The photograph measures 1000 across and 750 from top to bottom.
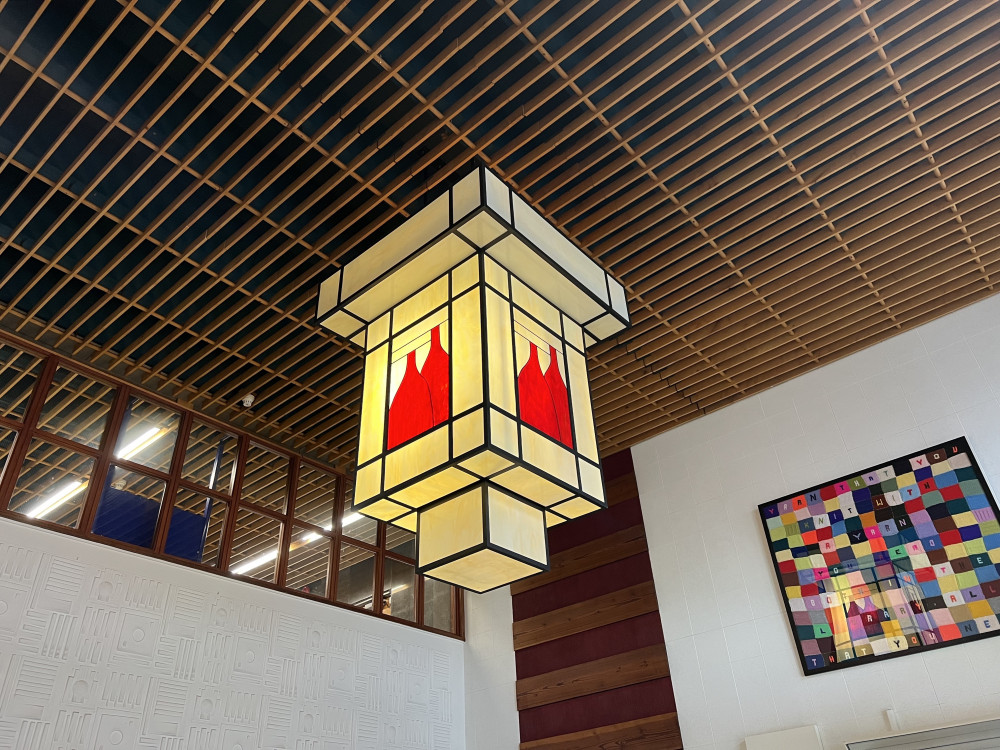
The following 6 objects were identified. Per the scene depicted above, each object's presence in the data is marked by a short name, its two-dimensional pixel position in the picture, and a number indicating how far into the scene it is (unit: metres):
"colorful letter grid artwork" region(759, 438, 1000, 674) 4.10
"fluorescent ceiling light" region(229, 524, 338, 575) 5.11
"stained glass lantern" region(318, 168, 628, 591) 2.69
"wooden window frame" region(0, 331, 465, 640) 4.34
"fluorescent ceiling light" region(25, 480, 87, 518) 4.55
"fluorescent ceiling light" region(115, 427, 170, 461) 4.82
